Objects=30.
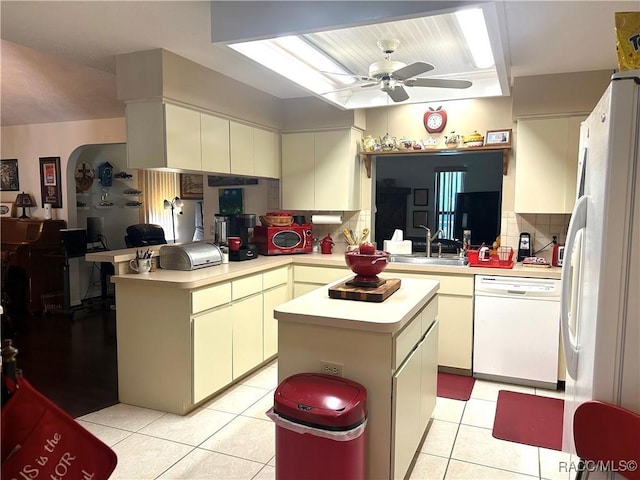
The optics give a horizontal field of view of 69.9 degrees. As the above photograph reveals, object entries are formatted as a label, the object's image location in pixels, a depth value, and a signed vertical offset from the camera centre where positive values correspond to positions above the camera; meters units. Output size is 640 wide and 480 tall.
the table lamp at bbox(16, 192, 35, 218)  6.13 +0.01
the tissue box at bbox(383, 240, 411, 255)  4.36 -0.40
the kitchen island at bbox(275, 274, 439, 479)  1.97 -0.67
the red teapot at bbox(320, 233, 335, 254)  4.61 -0.41
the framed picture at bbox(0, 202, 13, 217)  6.34 -0.09
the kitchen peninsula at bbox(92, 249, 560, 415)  3.04 -0.88
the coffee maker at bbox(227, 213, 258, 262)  4.13 -0.23
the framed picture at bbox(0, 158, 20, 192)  6.31 +0.38
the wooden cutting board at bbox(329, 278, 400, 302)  2.30 -0.45
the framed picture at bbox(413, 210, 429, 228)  4.50 -0.12
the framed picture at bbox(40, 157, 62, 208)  5.98 +0.27
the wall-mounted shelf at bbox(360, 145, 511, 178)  4.03 +0.50
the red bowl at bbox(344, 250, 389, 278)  2.41 -0.31
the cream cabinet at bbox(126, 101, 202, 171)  3.16 +0.48
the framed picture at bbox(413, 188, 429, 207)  4.50 +0.07
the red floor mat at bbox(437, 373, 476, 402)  3.42 -1.42
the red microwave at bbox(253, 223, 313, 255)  4.35 -0.34
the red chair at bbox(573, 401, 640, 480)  1.35 -0.72
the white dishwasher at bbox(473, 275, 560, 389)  3.48 -0.97
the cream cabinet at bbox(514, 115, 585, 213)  3.63 +0.33
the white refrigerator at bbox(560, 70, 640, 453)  1.37 -0.16
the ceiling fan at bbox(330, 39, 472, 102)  2.54 +0.74
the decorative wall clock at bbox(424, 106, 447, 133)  4.31 +0.80
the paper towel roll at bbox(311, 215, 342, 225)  4.67 -0.15
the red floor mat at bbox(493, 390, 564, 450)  2.81 -1.42
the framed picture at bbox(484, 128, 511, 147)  3.96 +0.59
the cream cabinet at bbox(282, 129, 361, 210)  4.48 +0.34
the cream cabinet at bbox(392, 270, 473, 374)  3.72 -0.94
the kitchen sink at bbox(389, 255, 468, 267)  4.16 -0.51
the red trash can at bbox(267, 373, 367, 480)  1.80 -0.90
